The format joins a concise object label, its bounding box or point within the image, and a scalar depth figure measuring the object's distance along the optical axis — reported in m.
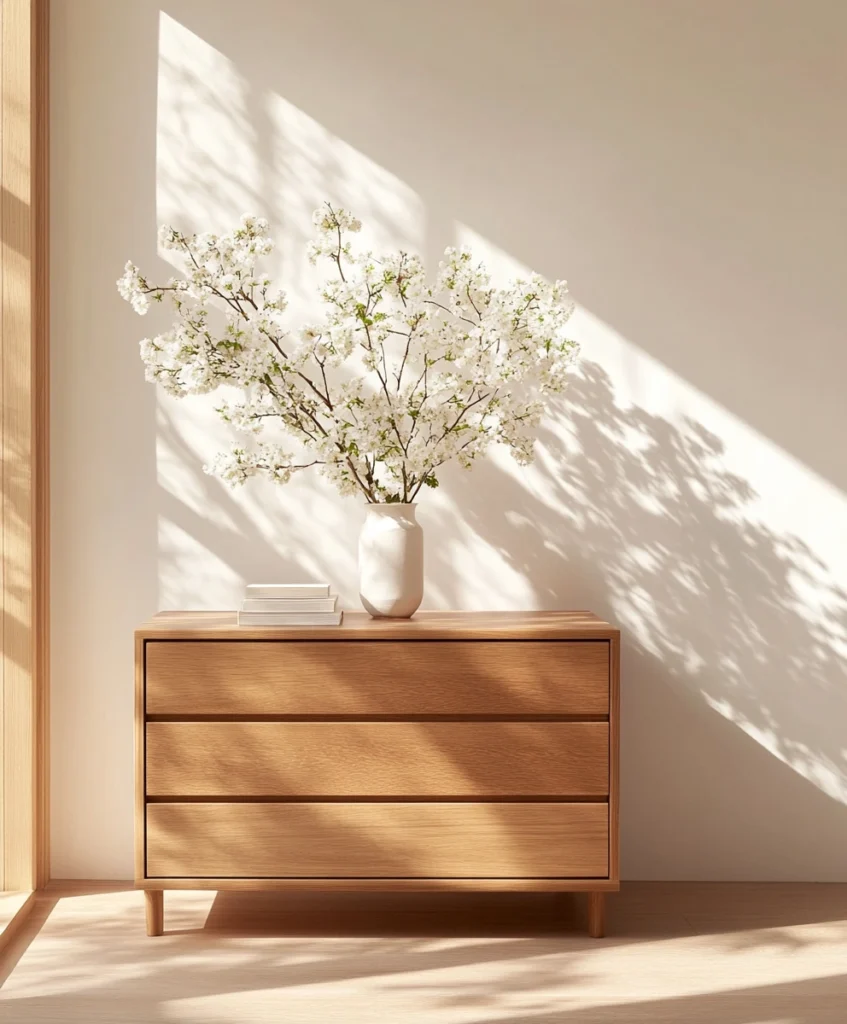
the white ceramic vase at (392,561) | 2.58
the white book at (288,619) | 2.48
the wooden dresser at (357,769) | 2.43
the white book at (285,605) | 2.49
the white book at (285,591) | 2.51
